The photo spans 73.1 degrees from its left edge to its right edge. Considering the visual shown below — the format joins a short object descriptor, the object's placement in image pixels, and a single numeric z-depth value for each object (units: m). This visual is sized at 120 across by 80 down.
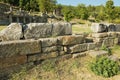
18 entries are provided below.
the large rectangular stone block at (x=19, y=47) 1.93
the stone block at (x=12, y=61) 1.95
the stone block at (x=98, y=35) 3.02
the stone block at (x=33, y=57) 2.16
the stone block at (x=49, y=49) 2.28
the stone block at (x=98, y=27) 3.19
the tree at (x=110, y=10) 17.63
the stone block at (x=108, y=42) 3.13
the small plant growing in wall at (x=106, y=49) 3.00
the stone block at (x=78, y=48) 2.59
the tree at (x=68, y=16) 19.93
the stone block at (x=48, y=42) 2.27
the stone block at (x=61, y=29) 2.57
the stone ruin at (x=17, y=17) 15.69
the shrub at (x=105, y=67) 2.23
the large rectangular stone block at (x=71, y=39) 2.48
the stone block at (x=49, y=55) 2.27
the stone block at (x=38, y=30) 2.28
